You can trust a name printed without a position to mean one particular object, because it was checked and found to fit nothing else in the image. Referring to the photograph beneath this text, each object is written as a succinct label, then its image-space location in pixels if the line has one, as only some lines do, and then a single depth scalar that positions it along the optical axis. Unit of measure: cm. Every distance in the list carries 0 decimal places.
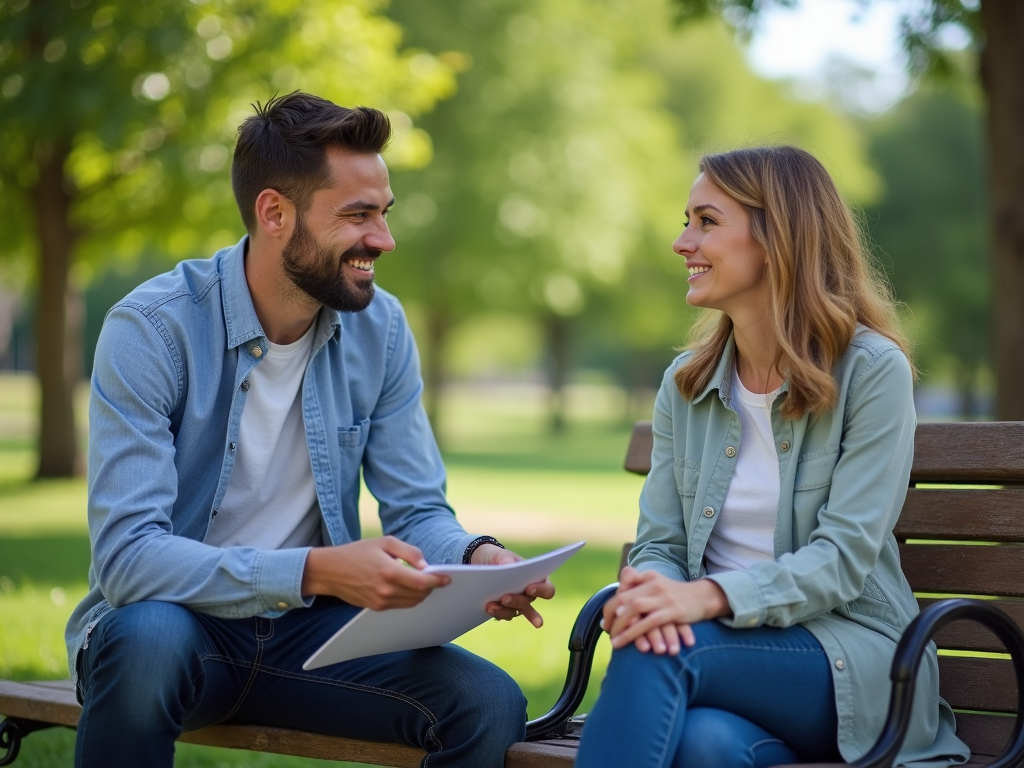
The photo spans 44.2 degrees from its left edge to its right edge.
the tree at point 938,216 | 3322
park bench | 319
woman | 269
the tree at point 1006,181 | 738
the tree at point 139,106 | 1184
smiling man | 297
